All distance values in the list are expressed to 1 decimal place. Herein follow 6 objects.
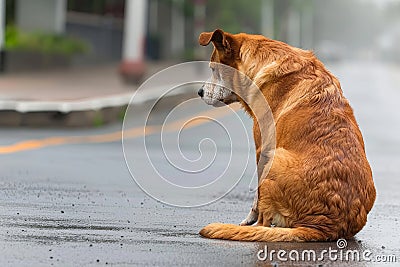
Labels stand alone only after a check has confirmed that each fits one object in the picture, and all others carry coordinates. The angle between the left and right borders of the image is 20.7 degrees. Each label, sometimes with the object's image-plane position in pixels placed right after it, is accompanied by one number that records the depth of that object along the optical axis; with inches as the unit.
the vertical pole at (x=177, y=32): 2307.3
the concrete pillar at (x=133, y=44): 1141.1
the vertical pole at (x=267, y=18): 3041.3
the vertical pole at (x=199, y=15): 1866.4
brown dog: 271.6
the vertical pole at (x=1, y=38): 1041.5
